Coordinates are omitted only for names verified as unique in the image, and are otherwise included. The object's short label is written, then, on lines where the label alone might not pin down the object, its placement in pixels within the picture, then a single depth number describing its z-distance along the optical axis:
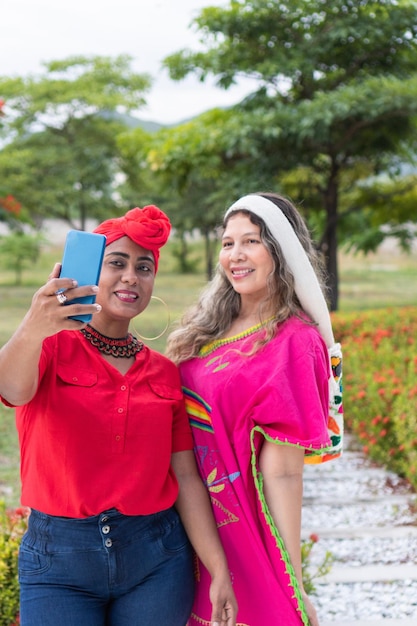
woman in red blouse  1.69
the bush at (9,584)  2.55
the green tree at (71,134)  22.67
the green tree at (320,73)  11.71
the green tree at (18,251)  27.88
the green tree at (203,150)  12.03
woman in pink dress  1.90
